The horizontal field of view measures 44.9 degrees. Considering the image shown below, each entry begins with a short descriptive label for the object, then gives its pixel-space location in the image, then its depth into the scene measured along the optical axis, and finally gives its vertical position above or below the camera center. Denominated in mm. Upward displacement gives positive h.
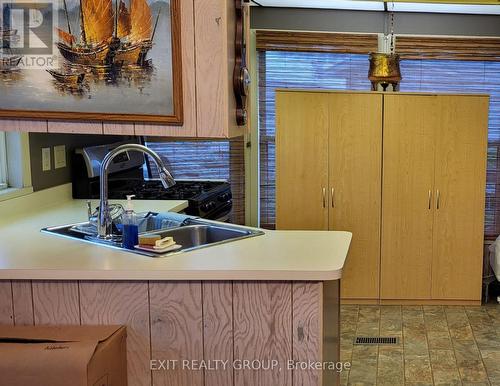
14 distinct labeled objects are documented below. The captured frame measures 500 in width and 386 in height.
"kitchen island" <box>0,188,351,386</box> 2064 -619
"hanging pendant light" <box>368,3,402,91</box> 4398 +428
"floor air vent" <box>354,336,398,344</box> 3852 -1353
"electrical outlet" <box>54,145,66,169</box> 3521 -146
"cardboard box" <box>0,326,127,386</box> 1878 -709
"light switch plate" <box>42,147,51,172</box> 3377 -152
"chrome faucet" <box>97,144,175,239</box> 2398 -215
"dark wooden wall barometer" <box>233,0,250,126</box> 2254 +236
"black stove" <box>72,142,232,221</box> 3695 -385
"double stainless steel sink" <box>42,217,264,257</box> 2619 -447
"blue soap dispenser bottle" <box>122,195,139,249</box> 2336 -389
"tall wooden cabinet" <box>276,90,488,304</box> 4402 -410
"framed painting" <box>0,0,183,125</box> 2182 +266
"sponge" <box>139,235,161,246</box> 2306 -418
